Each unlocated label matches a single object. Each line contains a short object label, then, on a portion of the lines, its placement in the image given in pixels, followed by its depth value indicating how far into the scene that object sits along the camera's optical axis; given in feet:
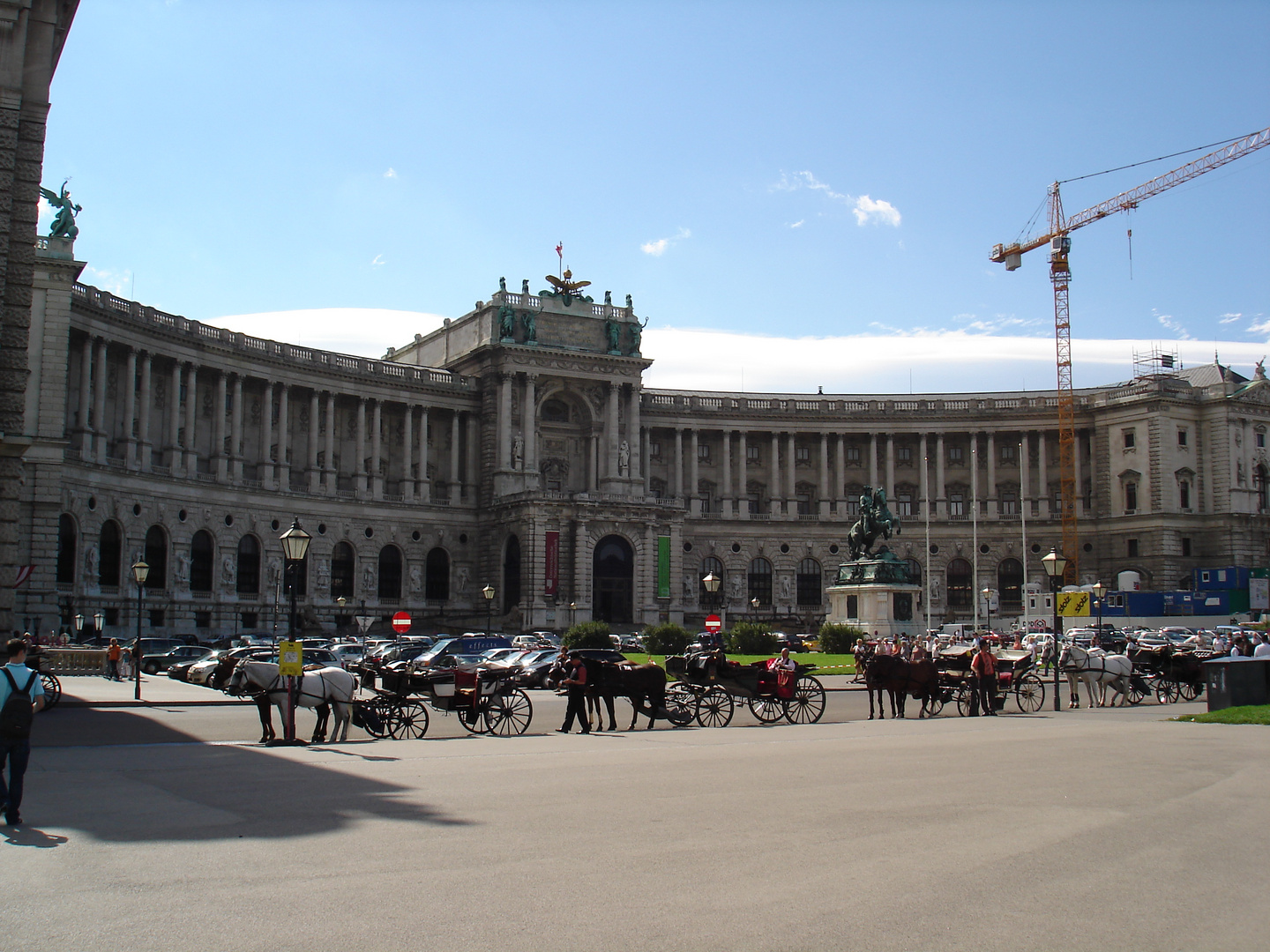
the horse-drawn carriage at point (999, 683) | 114.62
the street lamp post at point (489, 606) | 238.80
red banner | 273.95
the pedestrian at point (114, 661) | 155.53
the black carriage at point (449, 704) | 89.04
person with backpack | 46.29
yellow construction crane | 335.06
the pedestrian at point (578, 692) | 92.43
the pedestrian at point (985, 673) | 112.37
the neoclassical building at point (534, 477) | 232.12
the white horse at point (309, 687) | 80.23
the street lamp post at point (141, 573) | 145.28
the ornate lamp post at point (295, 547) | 90.38
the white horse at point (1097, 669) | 119.44
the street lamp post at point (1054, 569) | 129.80
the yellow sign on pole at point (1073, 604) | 214.28
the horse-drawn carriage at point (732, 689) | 101.55
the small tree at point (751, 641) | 211.20
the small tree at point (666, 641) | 215.92
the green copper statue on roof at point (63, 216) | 197.88
